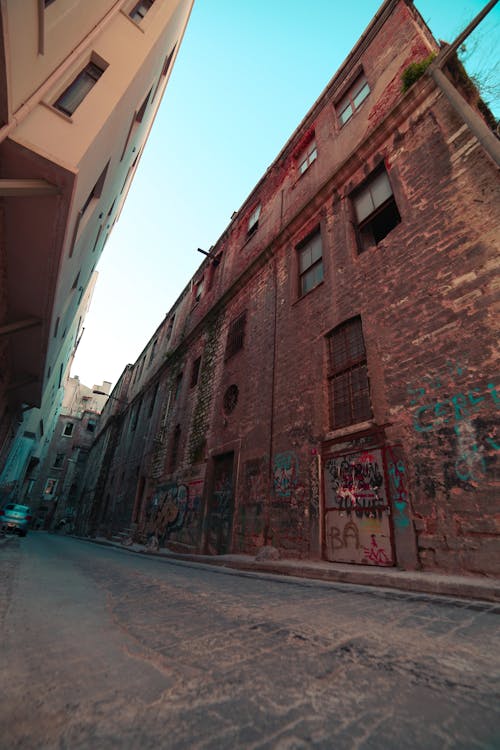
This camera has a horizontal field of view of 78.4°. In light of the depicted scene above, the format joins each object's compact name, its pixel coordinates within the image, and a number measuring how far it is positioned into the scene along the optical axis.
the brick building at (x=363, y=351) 3.87
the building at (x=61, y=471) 28.84
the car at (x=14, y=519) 12.70
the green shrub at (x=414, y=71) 6.20
